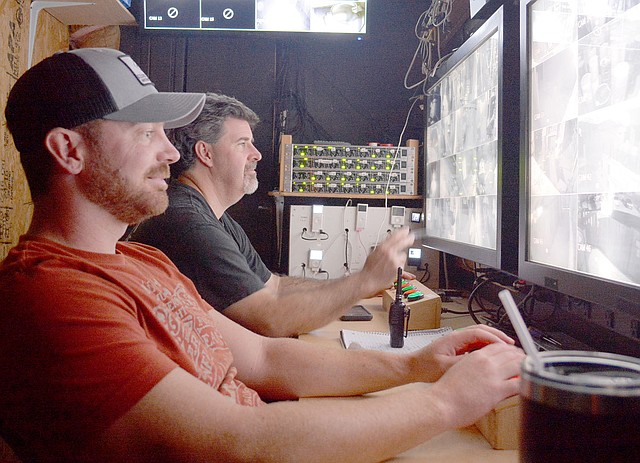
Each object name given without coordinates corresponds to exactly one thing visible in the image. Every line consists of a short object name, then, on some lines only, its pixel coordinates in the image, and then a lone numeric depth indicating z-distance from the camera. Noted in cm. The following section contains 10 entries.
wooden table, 81
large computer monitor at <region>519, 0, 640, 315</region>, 88
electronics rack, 287
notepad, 142
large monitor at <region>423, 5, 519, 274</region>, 139
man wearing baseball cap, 69
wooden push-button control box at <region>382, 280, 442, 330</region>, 169
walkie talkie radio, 141
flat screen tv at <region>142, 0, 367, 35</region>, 306
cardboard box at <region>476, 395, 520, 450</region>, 83
